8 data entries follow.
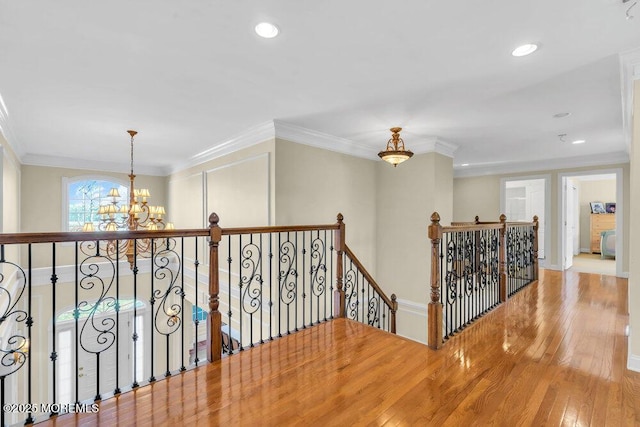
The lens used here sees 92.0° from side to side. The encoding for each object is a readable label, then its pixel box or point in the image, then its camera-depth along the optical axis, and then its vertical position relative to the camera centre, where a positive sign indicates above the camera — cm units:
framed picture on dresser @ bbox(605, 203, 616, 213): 894 +17
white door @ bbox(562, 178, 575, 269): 686 -24
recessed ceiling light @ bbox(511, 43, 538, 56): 231 +125
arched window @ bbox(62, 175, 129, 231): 663 +42
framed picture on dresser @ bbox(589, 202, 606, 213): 913 +18
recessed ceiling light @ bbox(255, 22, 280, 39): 207 +127
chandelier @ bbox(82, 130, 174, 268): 398 +2
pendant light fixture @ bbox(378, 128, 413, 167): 402 +79
